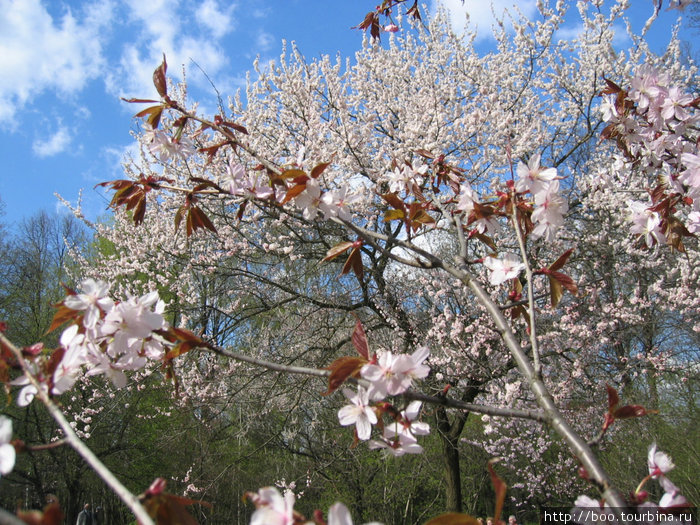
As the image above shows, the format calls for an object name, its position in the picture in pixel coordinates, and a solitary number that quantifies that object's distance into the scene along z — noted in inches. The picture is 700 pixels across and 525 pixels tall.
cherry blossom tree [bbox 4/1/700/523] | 183.8
